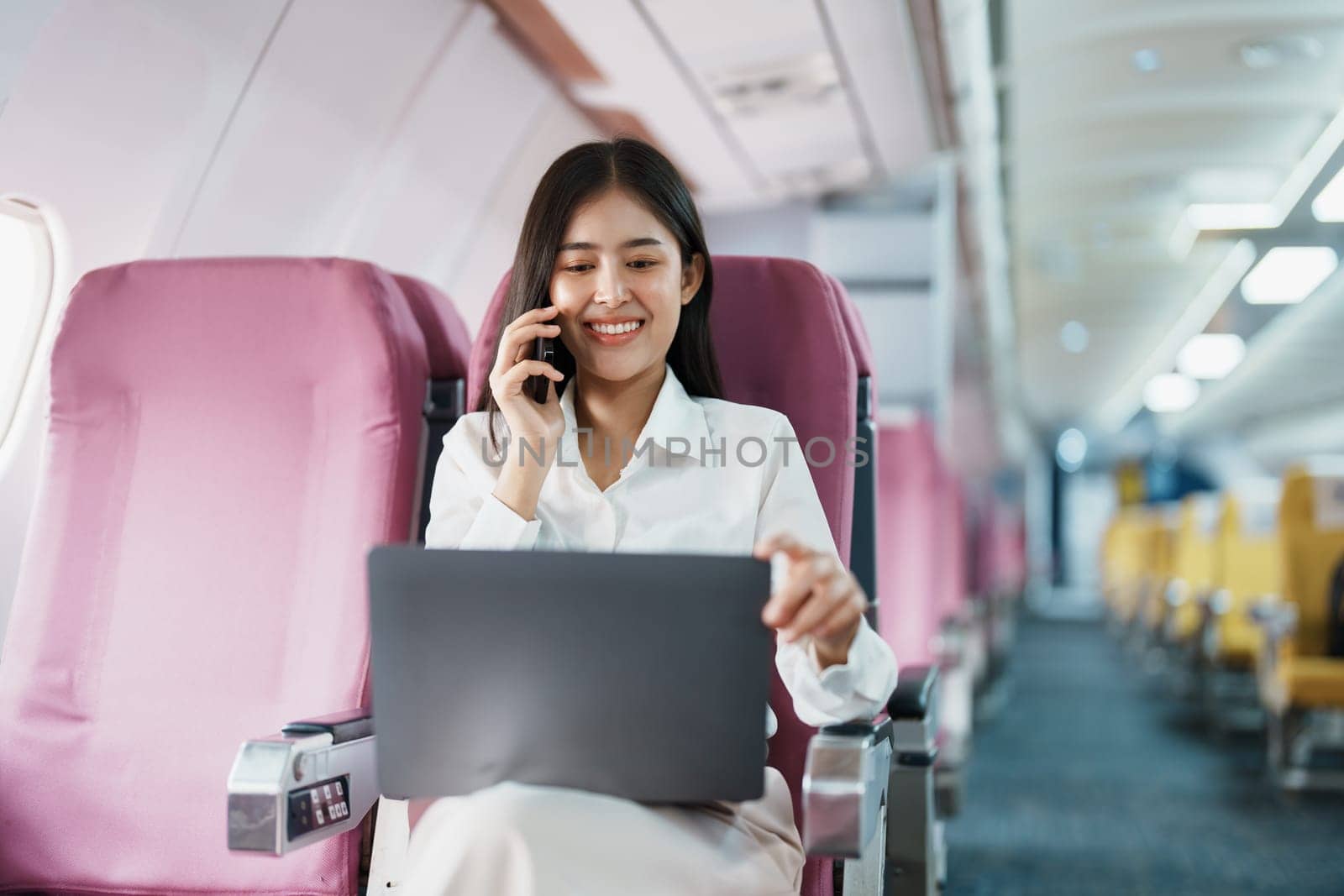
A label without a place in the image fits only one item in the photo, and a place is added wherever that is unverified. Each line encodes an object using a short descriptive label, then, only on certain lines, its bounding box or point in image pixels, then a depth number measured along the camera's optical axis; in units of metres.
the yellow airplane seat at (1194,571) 7.93
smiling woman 1.58
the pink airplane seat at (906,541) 4.18
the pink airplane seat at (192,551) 1.86
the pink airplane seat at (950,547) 5.02
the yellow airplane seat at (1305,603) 5.04
